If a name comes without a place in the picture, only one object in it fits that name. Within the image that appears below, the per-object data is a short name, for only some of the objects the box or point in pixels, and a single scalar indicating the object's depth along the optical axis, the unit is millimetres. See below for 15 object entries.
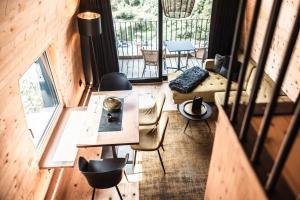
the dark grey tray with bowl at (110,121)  3512
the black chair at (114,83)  4559
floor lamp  4582
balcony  6621
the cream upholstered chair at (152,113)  4066
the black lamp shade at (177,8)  2248
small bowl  3814
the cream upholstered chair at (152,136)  3655
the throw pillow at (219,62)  5355
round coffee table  4320
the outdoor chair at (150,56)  5739
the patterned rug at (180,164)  3658
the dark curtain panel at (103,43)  5023
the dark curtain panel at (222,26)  5191
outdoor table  5828
